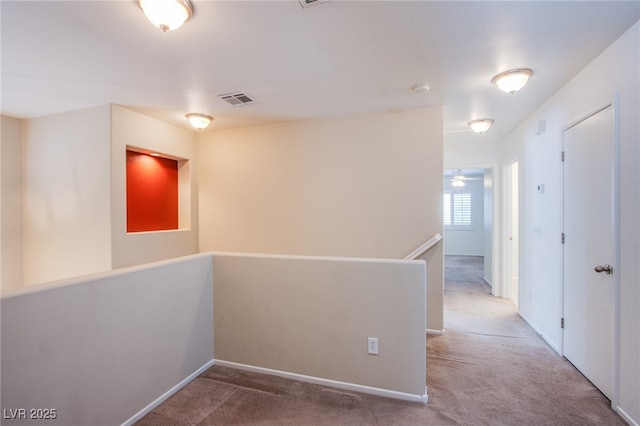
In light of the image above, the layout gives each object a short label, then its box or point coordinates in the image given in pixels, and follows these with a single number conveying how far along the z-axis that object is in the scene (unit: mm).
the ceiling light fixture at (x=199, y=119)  3553
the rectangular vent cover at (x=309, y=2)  1637
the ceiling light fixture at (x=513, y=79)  2445
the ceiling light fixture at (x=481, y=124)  3793
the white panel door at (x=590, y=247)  2152
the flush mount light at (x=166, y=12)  1583
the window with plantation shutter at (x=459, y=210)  9141
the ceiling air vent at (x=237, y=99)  2994
